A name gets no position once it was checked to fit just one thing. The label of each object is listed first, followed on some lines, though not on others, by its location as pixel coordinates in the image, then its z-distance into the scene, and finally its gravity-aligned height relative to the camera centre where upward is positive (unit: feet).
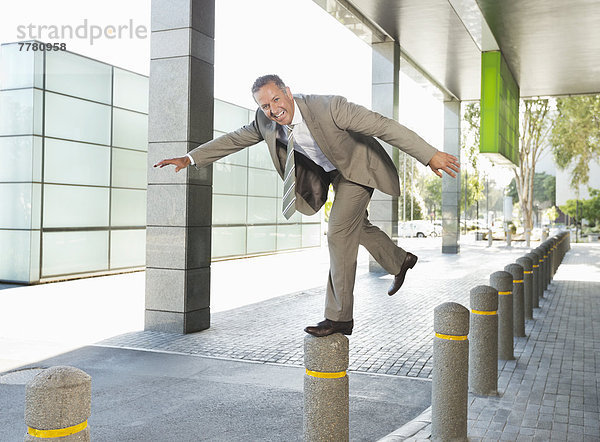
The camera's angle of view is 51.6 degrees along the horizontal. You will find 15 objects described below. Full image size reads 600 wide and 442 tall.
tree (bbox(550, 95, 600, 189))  112.16 +18.92
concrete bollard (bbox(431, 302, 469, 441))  15.03 -3.57
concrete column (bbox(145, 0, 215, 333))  28.63 +2.38
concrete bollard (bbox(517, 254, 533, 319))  32.45 -2.94
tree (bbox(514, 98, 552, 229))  115.55 +17.17
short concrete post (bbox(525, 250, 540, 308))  37.52 -2.92
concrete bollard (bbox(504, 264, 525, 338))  27.91 -3.19
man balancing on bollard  14.32 +1.70
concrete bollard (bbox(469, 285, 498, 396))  18.79 -3.50
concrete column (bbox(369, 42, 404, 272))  57.11 +12.12
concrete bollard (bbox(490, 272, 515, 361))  23.41 -3.13
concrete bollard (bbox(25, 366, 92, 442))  8.48 -2.58
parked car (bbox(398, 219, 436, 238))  182.91 -0.13
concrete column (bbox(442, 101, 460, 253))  89.56 +4.92
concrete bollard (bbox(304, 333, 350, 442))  11.95 -3.11
